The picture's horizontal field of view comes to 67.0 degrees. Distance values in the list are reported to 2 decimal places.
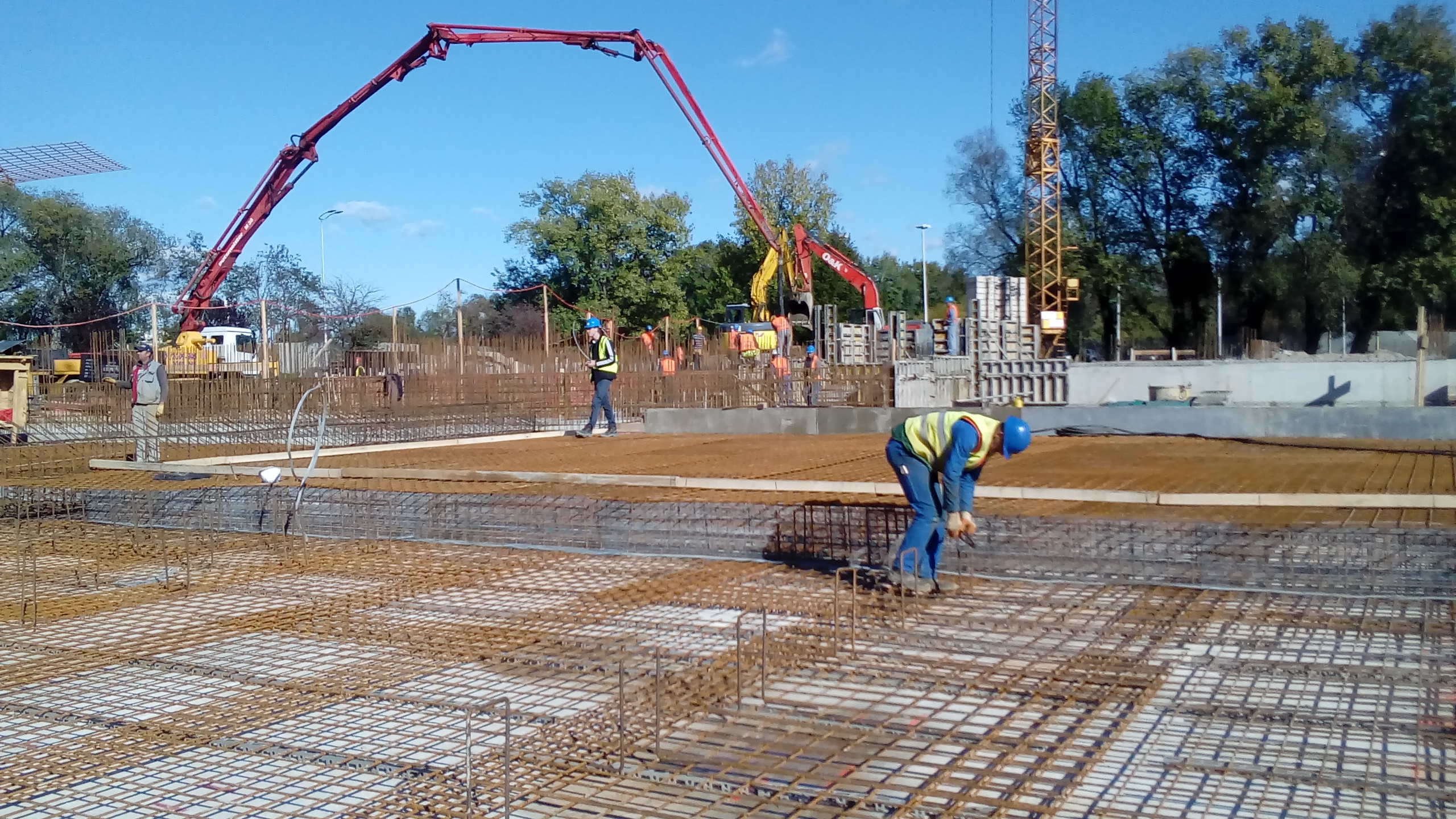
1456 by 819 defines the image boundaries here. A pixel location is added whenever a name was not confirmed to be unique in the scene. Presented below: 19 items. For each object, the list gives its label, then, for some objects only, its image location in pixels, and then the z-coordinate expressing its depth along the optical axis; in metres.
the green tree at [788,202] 45.41
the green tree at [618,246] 43.09
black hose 13.78
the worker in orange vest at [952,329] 24.11
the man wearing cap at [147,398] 10.73
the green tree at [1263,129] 34.03
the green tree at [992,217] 41.81
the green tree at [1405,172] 31.69
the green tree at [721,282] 46.94
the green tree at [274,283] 36.03
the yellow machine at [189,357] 19.89
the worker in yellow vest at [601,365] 12.63
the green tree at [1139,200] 37.47
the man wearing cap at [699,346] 19.06
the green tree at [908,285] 60.22
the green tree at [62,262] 35.84
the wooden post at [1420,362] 14.71
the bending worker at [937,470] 5.23
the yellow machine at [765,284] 28.91
